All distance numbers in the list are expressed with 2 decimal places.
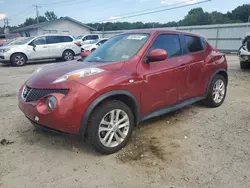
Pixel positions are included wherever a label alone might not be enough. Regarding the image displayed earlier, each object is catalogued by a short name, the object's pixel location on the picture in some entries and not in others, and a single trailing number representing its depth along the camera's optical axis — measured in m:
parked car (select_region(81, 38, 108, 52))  15.93
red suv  2.68
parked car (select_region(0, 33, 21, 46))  21.96
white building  33.03
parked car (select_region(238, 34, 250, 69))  8.95
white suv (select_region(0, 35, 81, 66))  12.27
